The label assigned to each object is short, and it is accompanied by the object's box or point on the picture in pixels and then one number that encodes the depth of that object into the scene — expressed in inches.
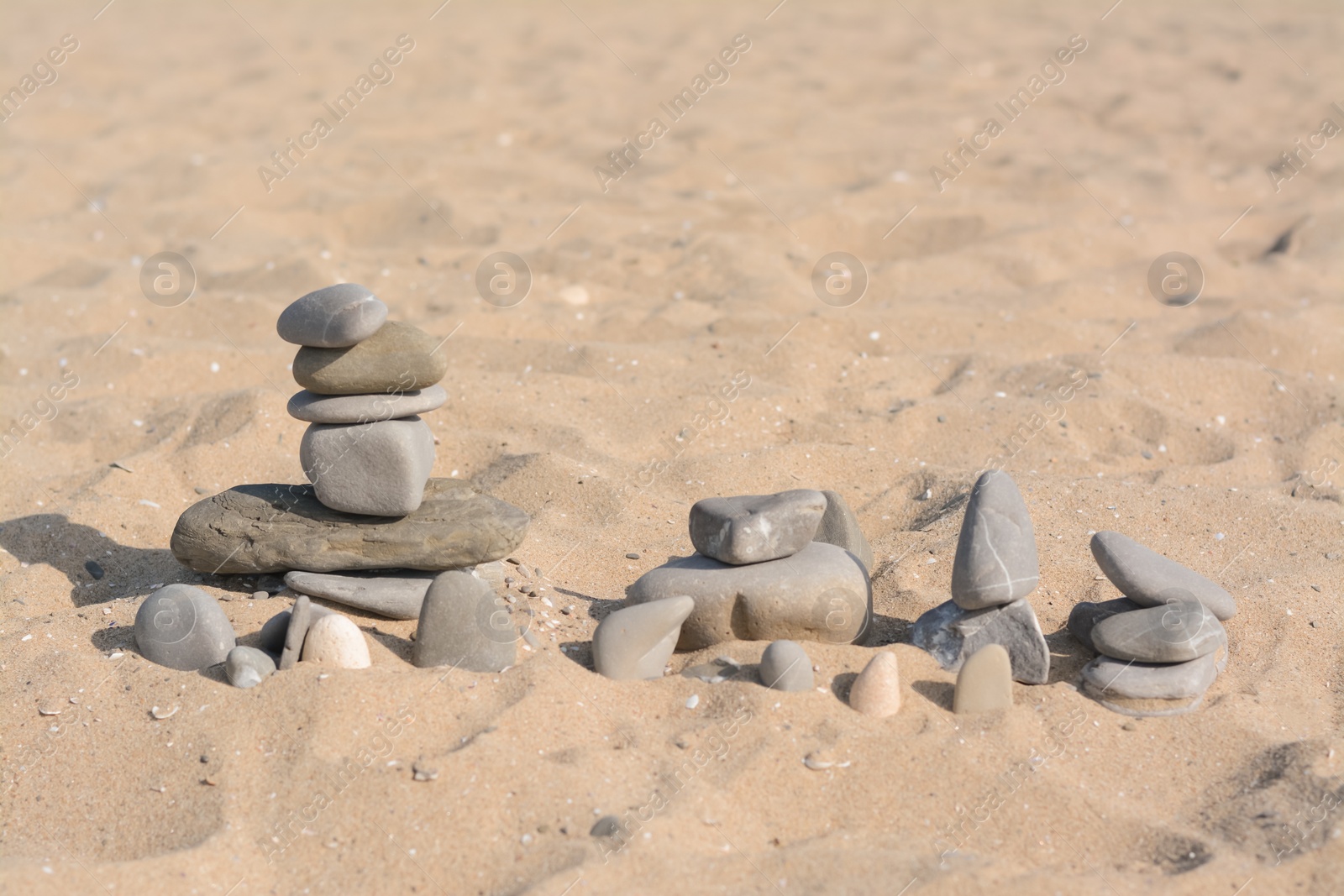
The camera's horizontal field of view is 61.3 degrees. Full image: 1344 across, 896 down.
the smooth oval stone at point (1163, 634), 121.9
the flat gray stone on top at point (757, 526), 129.0
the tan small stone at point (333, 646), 121.7
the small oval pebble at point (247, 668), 118.9
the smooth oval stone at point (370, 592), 133.3
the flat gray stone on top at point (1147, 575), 126.9
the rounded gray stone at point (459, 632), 123.1
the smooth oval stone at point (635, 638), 123.5
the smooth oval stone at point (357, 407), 134.3
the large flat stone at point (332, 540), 135.3
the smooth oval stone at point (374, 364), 134.2
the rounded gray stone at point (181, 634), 124.2
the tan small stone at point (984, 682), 118.6
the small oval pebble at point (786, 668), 119.3
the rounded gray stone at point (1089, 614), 130.1
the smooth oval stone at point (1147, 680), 121.3
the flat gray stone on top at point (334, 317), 130.3
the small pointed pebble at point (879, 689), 118.0
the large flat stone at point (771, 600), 127.6
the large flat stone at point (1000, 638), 125.0
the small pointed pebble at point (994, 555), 124.7
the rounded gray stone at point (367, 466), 134.4
